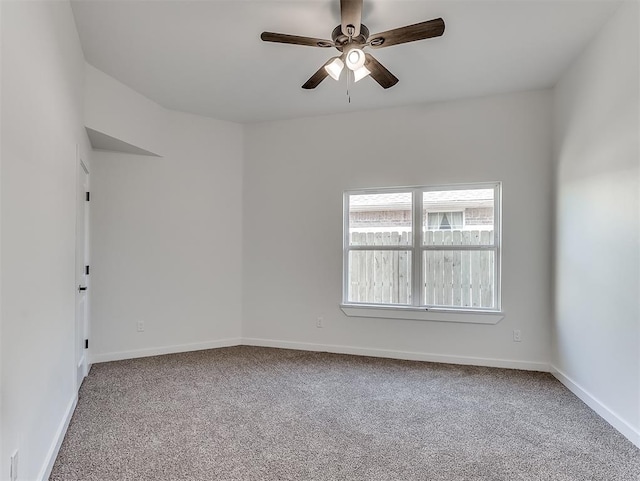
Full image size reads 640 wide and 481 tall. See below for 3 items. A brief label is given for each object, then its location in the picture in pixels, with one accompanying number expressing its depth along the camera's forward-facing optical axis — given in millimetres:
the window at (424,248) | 3811
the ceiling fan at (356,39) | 2086
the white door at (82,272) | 2908
